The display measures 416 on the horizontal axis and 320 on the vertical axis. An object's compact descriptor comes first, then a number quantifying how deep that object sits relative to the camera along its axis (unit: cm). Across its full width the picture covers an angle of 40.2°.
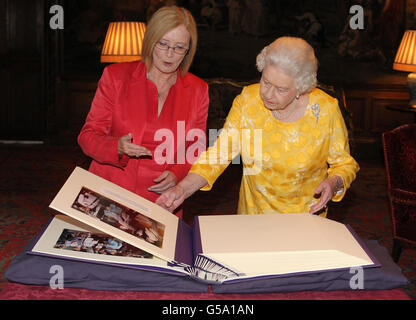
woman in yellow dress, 234
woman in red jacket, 250
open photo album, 166
